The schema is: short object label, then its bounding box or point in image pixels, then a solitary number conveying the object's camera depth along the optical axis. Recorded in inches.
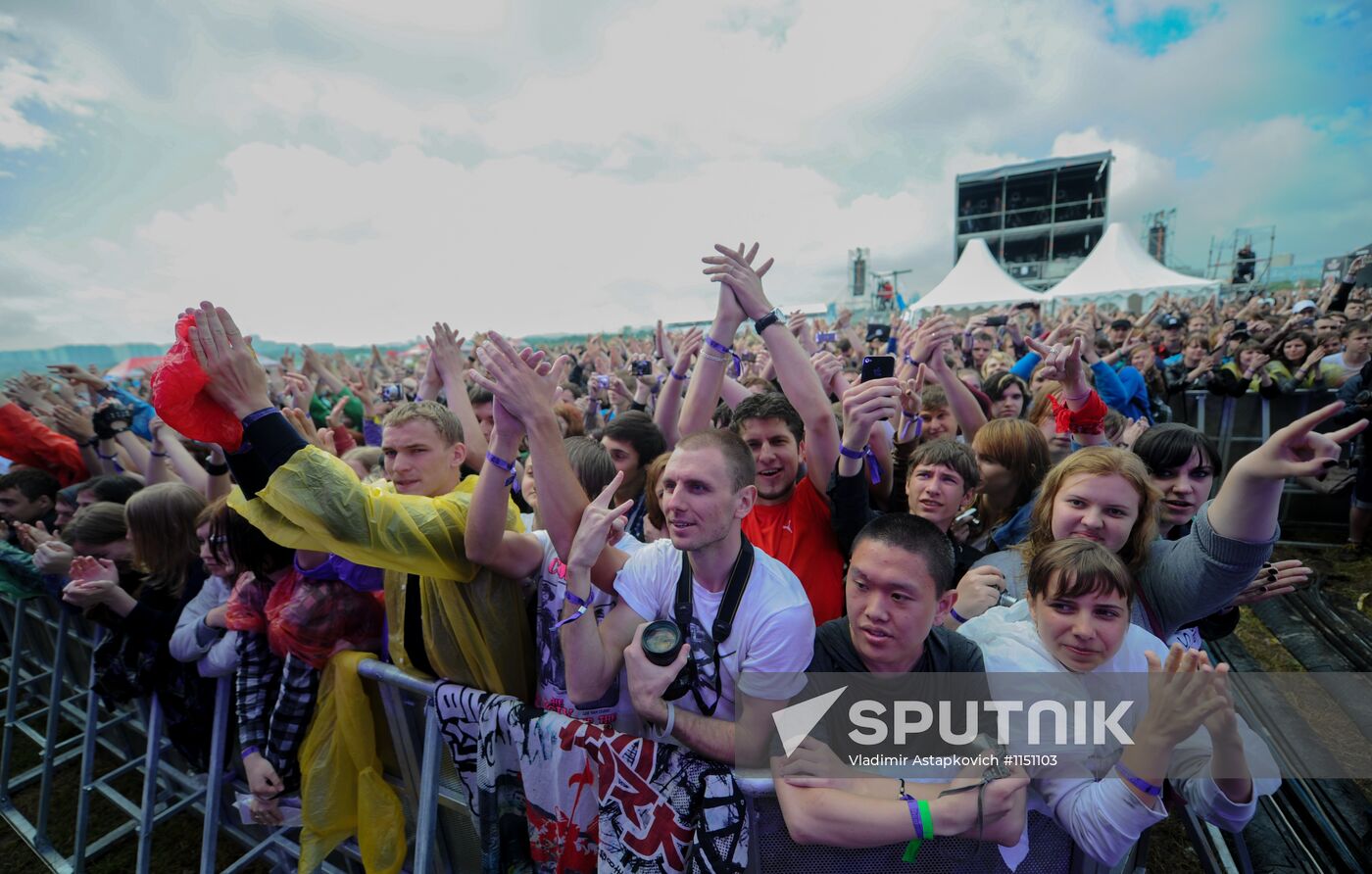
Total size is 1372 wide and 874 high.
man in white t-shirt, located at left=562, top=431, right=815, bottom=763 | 65.1
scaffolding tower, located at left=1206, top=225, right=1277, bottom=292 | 1167.6
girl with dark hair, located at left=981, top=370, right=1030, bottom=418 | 184.4
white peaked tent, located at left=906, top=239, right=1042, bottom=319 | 888.3
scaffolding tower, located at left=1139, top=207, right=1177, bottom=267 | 1546.5
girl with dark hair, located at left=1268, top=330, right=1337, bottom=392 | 250.4
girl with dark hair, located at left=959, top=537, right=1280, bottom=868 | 51.2
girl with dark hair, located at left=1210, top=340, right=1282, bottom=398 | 249.4
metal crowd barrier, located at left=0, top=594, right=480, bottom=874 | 83.1
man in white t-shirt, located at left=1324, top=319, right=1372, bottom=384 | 238.1
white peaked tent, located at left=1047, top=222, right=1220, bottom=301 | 775.7
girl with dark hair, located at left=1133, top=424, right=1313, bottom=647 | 106.8
